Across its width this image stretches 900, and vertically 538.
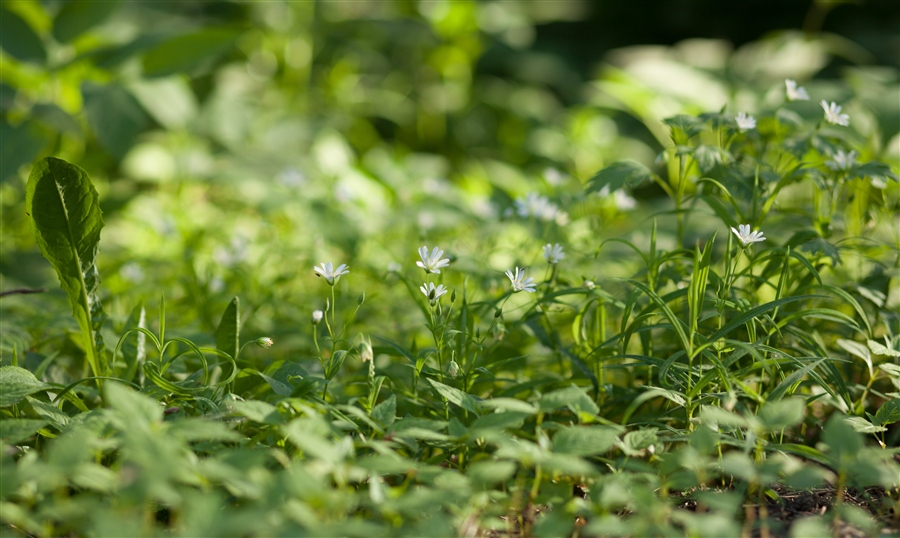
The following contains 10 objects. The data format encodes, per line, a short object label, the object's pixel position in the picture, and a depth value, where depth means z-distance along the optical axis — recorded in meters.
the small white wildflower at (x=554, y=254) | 2.20
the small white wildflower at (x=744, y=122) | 2.21
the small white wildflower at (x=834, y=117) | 2.22
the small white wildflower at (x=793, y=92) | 2.25
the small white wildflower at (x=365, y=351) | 2.11
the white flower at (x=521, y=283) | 2.17
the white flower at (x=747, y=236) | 2.14
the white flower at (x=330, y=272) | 2.16
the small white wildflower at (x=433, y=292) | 2.14
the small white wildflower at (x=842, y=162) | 2.21
